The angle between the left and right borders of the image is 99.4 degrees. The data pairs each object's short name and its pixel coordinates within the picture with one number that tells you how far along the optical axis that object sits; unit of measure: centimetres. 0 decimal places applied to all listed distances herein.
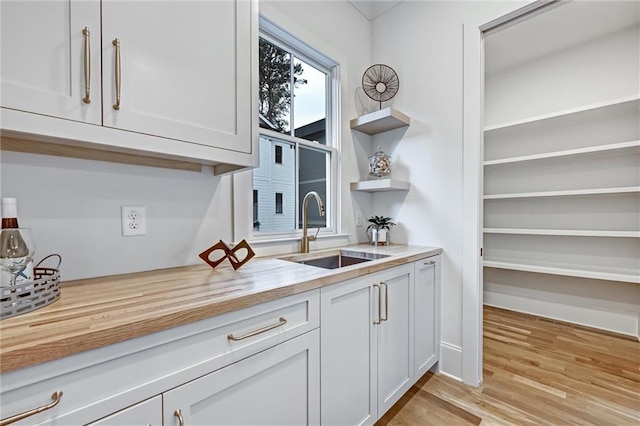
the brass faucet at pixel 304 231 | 178
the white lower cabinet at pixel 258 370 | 57
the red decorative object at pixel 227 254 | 123
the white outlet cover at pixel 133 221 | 112
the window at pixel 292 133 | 176
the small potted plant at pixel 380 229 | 219
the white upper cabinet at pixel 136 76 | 72
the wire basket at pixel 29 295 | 65
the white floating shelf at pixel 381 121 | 205
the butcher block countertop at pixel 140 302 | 54
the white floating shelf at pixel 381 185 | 205
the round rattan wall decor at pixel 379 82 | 229
